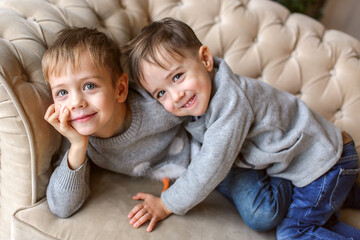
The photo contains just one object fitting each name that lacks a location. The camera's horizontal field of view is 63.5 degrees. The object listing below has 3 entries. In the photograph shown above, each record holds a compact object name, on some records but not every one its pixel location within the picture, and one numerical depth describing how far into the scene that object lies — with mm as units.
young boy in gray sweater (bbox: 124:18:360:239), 936
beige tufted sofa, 886
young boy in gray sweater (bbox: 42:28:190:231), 874
